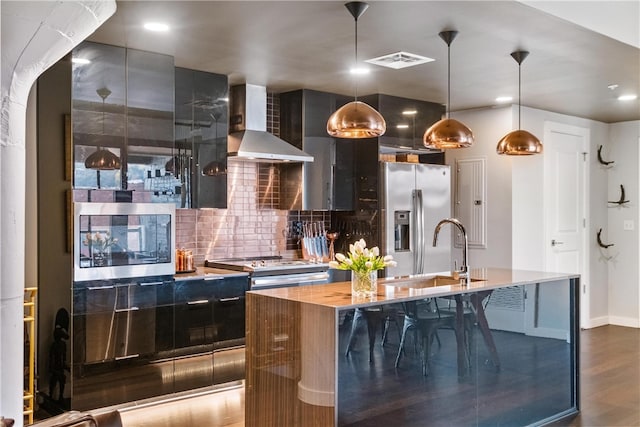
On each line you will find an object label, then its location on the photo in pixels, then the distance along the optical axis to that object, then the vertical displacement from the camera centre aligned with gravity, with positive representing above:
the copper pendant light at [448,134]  4.02 +0.50
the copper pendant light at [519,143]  4.41 +0.49
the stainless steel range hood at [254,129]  5.32 +0.74
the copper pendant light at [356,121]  3.57 +0.53
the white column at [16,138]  2.61 +0.32
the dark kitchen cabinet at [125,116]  4.16 +0.68
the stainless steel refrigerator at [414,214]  6.03 +0.00
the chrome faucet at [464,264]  4.13 -0.33
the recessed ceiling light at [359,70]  4.96 +1.13
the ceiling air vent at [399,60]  4.52 +1.12
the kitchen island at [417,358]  3.12 -0.80
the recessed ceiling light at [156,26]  3.79 +1.13
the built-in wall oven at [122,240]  4.14 -0.17
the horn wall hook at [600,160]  7.78 +0.65
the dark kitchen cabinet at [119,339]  4.16 -0.84
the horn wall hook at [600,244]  7.78 -0.37
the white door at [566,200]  7.07 +0.15
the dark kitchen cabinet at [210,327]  4.68 -0.84
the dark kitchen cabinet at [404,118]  6.09 +0.95
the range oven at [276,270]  5.12 -0.47
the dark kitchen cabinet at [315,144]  5.84 +0.65
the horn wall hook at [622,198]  7.77 +0.19
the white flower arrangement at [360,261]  3.50 -0.26
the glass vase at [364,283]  3.48 -0.37
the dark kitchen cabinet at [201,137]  4.88 +0.61
